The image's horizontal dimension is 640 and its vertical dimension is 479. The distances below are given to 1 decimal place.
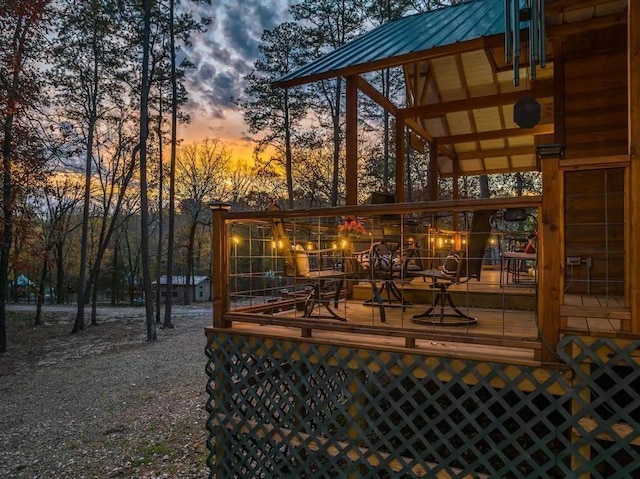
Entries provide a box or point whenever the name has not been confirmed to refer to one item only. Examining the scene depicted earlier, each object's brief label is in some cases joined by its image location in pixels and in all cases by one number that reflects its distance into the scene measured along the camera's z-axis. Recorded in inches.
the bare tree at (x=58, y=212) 649.1
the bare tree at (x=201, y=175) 892.0
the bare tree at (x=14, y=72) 379.9
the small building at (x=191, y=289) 1089.2
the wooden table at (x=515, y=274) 214.2
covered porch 99.1
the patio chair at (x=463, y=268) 130.8
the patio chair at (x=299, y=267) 152.3
